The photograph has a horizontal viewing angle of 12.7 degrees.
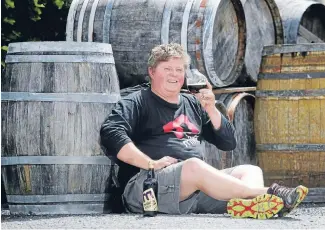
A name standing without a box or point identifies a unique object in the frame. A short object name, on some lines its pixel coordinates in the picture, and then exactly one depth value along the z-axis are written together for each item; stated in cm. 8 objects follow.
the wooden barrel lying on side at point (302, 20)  1245
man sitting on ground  799
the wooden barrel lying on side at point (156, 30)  1017
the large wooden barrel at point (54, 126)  834
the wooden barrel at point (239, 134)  1027
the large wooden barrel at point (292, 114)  1013
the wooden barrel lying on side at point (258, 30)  1160
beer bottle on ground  796
